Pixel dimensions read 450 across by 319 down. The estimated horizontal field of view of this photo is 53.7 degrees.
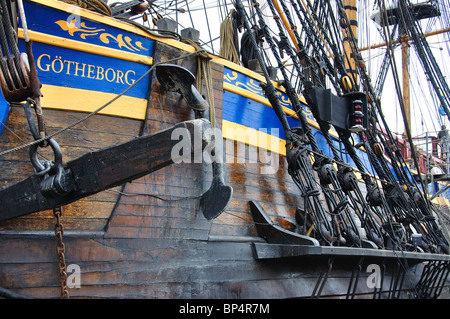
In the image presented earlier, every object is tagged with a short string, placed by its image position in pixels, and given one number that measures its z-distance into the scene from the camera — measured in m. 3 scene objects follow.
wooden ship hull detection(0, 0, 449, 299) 2.94
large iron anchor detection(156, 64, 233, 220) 3.26
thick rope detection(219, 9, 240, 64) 5.36
